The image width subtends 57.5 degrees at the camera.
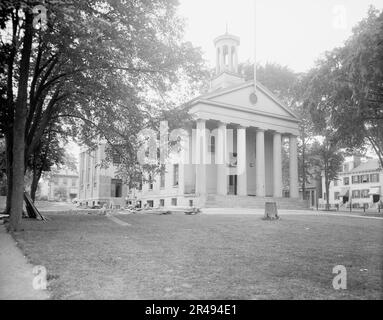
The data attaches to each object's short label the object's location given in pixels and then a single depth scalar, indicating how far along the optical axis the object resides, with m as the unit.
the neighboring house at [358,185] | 56.22
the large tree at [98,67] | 11.85
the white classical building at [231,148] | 31.48
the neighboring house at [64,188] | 100.94
